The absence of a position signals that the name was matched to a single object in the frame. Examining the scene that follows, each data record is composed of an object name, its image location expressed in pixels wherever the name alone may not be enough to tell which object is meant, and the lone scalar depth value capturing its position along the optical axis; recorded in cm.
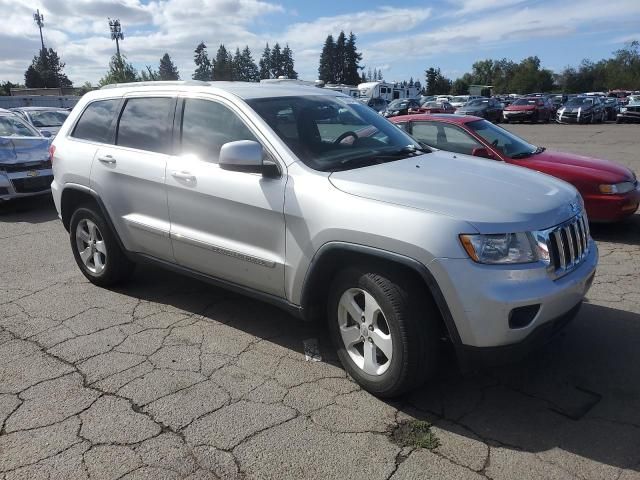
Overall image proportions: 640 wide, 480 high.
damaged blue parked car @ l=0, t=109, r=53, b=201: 873
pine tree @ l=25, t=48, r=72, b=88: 8944
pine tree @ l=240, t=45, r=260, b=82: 11746
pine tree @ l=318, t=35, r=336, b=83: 11938
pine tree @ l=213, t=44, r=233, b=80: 10094
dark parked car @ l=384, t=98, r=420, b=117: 3258
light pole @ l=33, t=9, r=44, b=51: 7356
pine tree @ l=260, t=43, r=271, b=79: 12656
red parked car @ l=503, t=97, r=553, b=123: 3325
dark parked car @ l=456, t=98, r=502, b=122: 3184
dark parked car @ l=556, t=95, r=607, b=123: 3091
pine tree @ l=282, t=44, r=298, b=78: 12426
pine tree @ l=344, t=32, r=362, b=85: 11988
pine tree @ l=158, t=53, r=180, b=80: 10688
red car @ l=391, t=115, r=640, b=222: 650
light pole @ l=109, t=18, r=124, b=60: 5819
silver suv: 282
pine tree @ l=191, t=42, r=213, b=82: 11386
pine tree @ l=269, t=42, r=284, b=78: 12619
